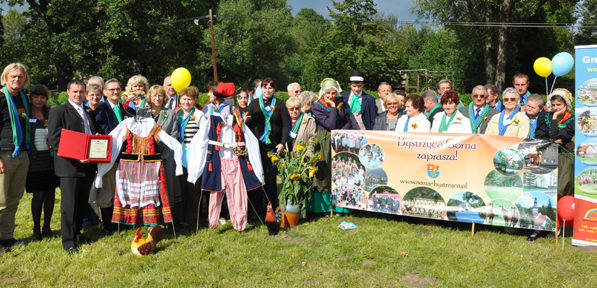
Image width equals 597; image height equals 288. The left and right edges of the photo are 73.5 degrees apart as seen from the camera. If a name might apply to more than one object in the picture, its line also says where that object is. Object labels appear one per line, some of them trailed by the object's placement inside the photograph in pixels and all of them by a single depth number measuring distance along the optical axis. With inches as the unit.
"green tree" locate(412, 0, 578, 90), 983.6
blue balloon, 268.7
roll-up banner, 172.7
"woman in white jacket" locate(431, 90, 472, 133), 211.0
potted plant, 210.5
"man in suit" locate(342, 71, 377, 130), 248.1
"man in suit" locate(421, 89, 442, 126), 234.7
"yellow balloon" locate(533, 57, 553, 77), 290.9
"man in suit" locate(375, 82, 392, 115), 268.1
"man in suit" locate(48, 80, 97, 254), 171.8
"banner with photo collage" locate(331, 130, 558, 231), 183.5
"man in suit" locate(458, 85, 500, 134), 238.7
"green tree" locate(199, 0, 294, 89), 1278.3
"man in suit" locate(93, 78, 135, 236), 191.2
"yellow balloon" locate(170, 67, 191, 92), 239.6
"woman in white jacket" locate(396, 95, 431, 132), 213.8
